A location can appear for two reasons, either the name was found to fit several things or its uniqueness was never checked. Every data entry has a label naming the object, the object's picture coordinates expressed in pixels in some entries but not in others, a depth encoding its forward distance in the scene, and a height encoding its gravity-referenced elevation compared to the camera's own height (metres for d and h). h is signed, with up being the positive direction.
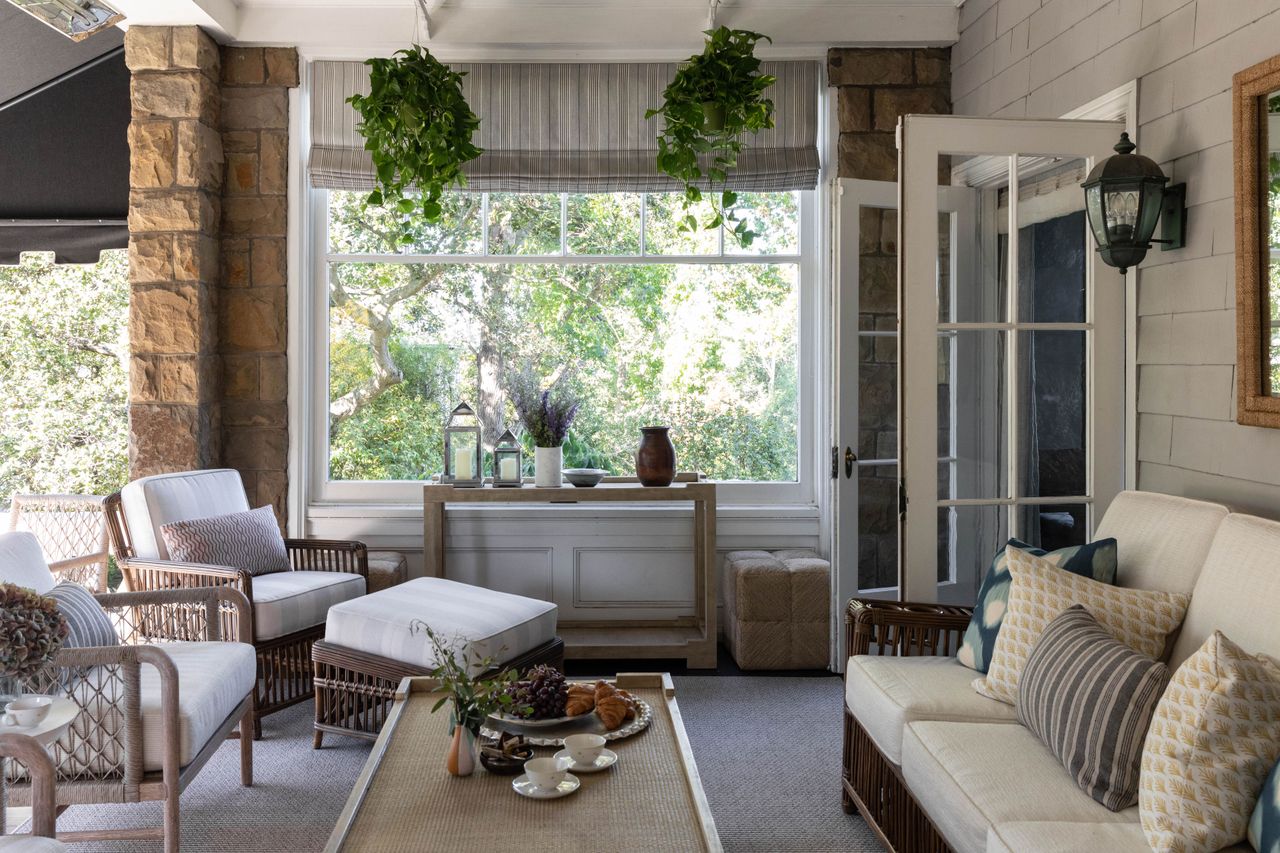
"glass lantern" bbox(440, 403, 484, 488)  4.47 -0.16
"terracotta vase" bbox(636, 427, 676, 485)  4.45 -0.19
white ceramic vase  4.43 -0.23
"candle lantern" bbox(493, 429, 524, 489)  4.47 -0.22
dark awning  4.88 +1.19
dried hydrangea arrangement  2.06 -0.45
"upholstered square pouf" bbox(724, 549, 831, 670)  4.36 -0.86
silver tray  2.48 -0.78
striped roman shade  4.73 +1.33
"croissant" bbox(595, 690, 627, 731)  2.57 -0.75
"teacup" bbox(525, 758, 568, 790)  2.19 -0.77
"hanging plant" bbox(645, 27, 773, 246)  4.12 +1.26
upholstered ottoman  3.34 -0.76
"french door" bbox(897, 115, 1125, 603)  3.24 +0.19
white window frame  4.83 +0.25
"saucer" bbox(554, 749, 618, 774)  2.31 -0.79
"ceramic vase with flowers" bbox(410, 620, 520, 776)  2.29 -0.66
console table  4.37 -0.50
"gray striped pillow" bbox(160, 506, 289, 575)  3.73 -0.47
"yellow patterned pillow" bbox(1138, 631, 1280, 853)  1.72 -0.58
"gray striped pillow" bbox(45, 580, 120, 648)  2.72 -0.55
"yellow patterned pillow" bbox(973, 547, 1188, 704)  2.38 -0.48
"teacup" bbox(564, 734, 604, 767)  2.30 -0.75
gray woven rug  2.84 -1.15
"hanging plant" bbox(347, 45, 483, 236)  4.16 +1.20
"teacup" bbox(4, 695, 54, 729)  2.19 -0.63
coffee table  1.98 -0.81
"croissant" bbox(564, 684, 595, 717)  2.58 -0.73
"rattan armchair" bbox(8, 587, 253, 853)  2.46 -0.79
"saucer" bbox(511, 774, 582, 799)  2.17 -0.80
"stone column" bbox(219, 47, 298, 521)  4.69 +0.78
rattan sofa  1.95 -0.73
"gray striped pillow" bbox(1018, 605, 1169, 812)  1.97 -0.59
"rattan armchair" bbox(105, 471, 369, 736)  3.58 -0.75
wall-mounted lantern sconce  2.90 +0.59
